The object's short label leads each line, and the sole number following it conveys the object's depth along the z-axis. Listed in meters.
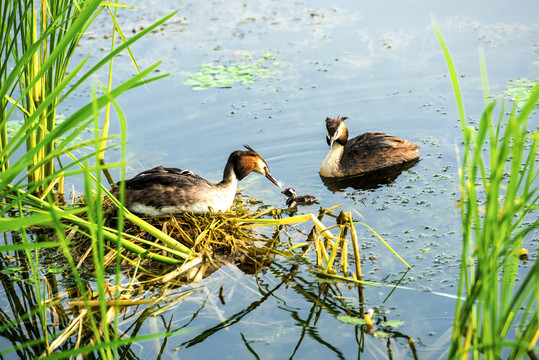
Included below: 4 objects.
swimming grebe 14.27
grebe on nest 10.73
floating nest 9.71
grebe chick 12.16
